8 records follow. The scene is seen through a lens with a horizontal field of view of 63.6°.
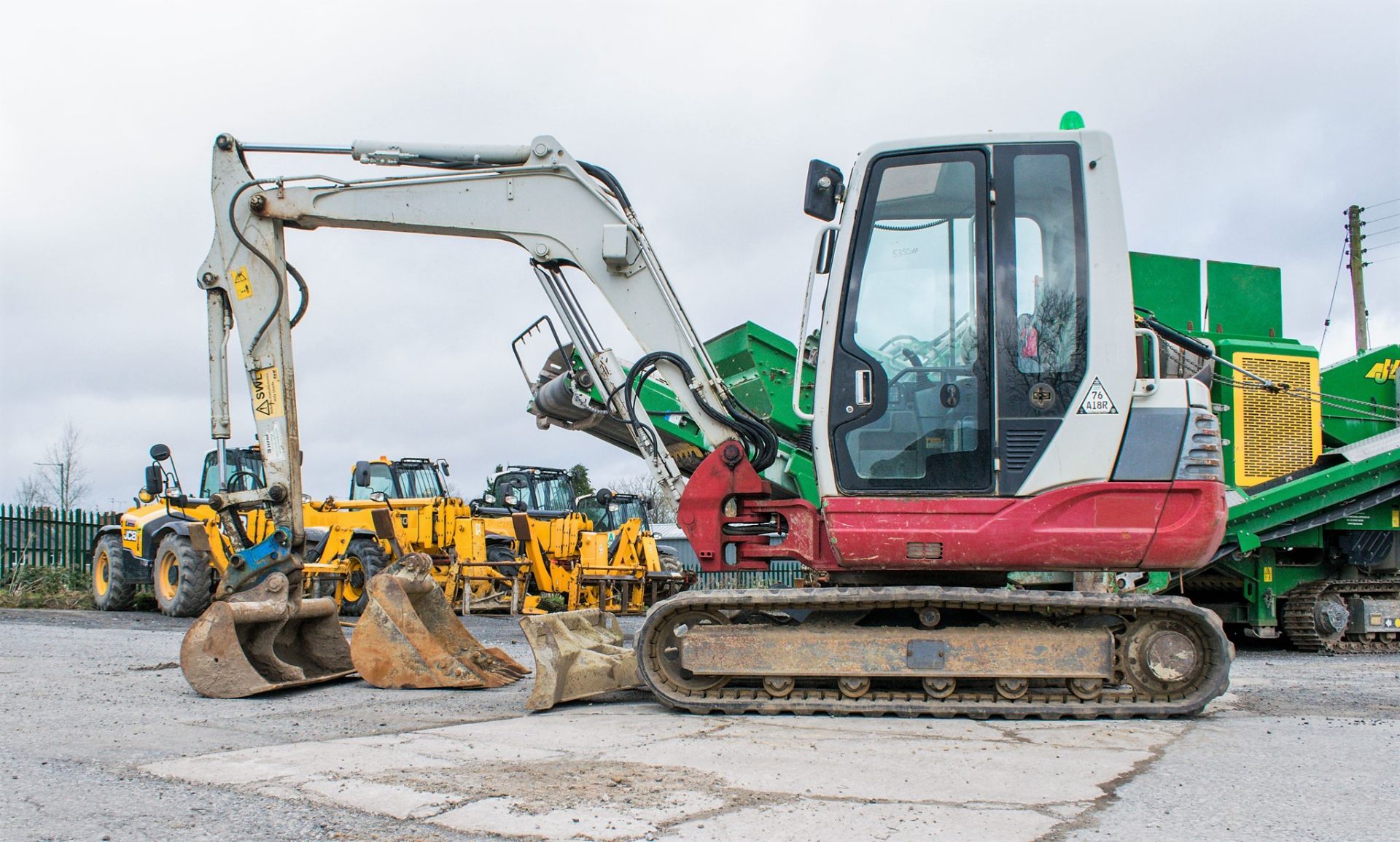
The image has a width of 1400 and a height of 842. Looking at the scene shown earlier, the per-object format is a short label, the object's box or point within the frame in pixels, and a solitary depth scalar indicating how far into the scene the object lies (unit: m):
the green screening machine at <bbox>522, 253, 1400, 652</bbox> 10.35
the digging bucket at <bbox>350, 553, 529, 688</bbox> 7.05
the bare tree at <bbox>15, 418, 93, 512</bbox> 40.09
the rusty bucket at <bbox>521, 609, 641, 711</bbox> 6.14
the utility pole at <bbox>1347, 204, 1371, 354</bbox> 26.38
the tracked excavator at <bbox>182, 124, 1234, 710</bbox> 5.73
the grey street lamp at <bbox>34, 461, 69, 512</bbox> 40.06
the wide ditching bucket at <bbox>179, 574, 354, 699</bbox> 6.70
